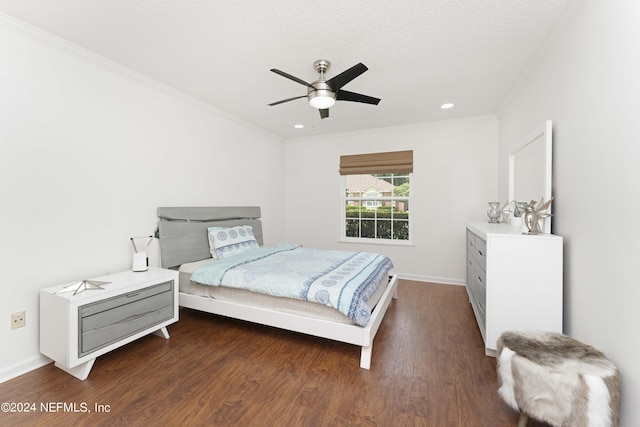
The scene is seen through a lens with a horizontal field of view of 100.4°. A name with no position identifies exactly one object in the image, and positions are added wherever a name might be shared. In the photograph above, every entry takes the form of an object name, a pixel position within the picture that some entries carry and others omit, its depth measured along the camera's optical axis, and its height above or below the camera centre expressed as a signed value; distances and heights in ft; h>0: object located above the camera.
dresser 6.24 -1.67
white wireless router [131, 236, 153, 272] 8.34 -1.64
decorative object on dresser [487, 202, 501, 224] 10.44 +0.08
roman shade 14.29 +2.78
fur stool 3.94 -2.62
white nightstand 5.99 -2.69
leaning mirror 6.86 +1.45
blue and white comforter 6.93 -1.96
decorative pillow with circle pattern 10.82 -1.30
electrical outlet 6.33 -2.70
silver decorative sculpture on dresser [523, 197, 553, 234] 6.64 -0.06
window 14.71 +0.97
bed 6.97 -2.70
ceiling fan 6.88 +3.40
